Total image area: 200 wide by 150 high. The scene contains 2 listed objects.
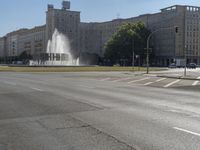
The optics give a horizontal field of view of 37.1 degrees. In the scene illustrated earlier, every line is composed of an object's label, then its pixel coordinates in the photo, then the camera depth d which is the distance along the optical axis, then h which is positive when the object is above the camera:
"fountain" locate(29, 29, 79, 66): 72.72 +2.10
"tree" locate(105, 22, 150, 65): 106.23 +7.57
